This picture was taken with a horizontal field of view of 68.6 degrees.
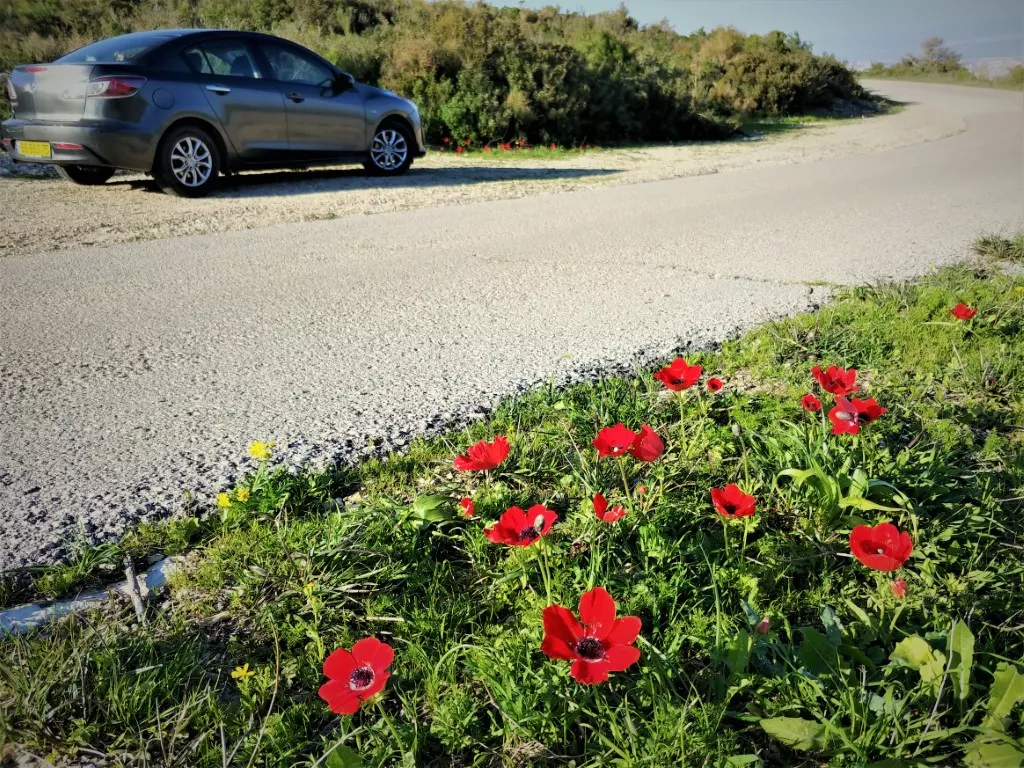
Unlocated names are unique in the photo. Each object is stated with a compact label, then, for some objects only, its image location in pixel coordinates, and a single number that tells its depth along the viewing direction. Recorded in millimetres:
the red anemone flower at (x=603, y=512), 1745
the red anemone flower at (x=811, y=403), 2311
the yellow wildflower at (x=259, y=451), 2277
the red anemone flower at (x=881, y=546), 1562
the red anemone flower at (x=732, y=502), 1769
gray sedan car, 6875
